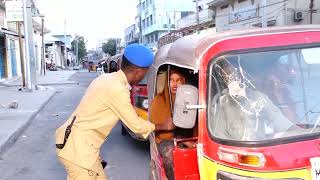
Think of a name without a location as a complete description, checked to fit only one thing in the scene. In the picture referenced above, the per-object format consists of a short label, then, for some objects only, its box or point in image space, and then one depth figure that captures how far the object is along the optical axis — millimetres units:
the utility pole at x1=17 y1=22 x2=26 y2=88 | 14345
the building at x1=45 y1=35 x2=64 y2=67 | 41443
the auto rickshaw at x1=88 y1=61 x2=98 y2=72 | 33008
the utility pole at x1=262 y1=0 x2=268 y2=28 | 20903
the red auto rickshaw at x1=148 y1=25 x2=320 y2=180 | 1896
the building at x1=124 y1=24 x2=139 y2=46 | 65548
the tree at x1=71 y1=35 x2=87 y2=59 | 69741
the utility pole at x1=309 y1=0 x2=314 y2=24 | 19177
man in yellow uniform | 2286
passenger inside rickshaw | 3052
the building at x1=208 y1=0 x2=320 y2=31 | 19915
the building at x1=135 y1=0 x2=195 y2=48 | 49078
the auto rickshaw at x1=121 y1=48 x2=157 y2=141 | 5370
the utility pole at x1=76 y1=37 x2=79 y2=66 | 64239
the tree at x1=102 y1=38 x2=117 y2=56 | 70220
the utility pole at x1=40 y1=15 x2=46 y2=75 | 26464
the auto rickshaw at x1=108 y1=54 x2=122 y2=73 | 8794
